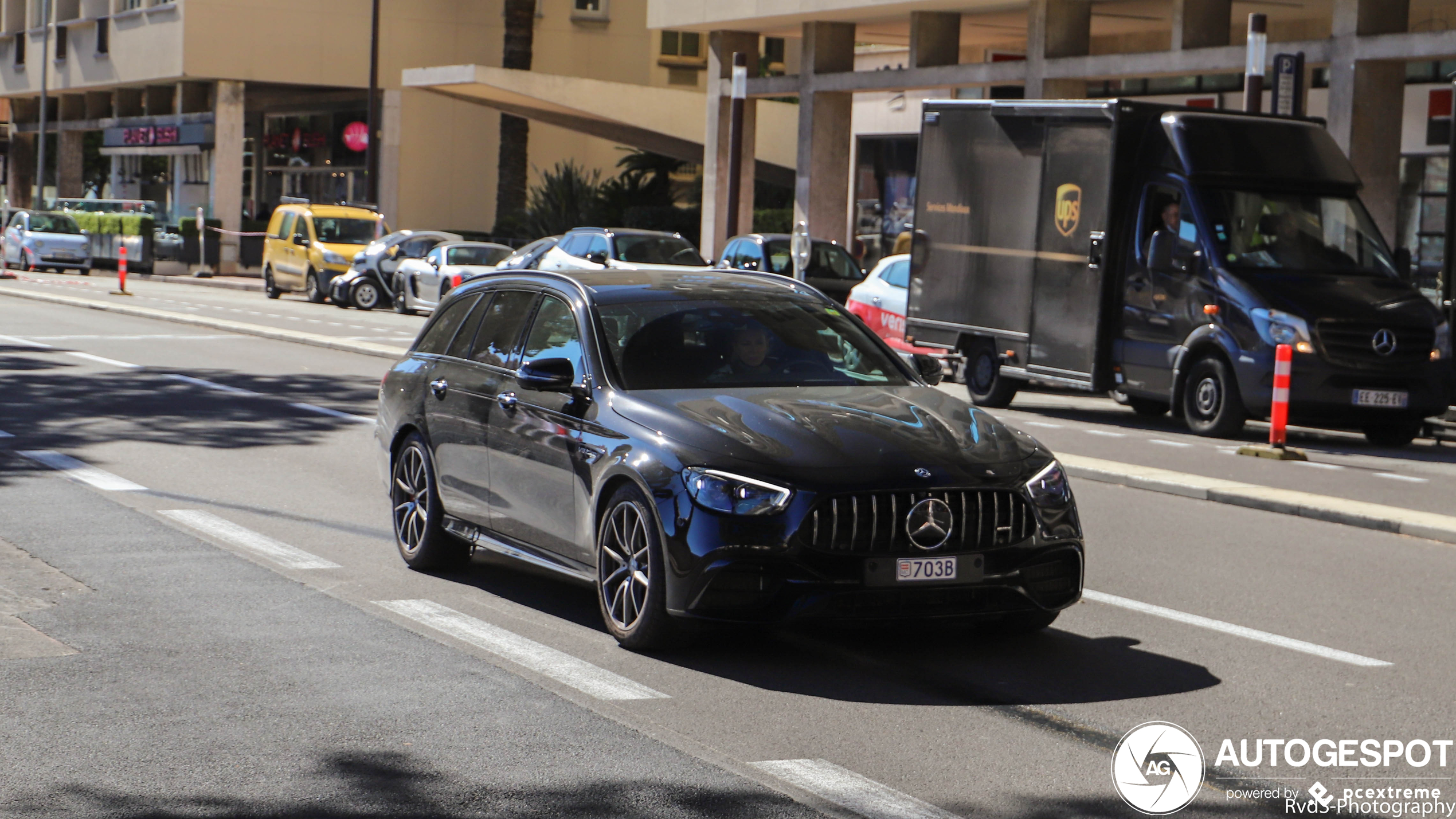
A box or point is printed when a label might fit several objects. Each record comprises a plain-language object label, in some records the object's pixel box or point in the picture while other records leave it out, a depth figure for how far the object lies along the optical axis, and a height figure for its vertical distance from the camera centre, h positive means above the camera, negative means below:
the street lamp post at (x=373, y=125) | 43.72 +2.94
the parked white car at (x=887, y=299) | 21.52 -0.27
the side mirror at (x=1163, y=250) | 16.59 +0.36
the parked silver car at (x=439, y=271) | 32.12 -0.31
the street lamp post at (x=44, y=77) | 60.53 +5.18
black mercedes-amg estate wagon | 6.53 -0.74
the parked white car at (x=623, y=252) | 28.27 +0.17
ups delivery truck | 15.82 +0.22
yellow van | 37.25 +0.08
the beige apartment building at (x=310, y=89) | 51.66 +4.58
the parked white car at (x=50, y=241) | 49.28 -0.23
